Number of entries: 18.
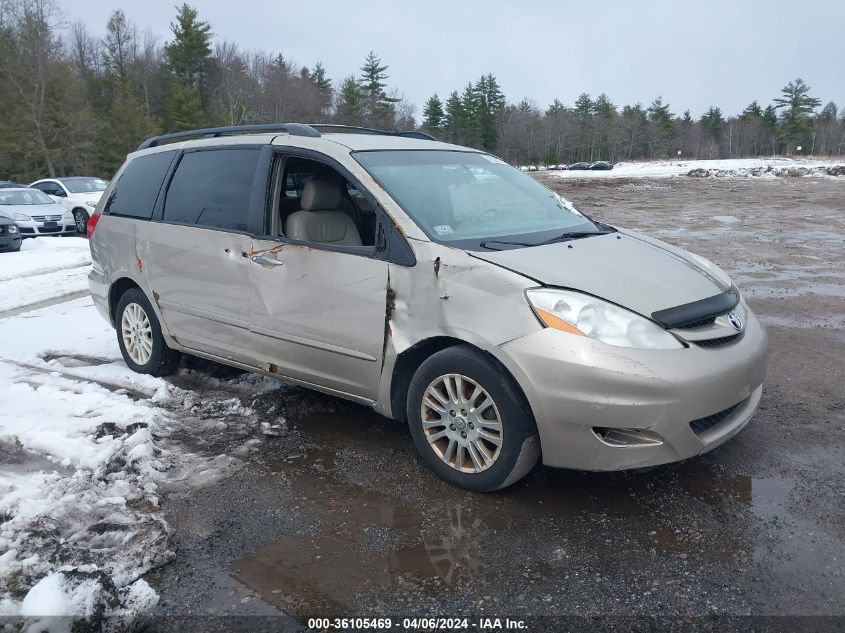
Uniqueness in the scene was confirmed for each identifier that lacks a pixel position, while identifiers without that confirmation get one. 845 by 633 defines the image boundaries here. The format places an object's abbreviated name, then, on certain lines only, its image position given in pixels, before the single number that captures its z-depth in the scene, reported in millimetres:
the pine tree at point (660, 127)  96812
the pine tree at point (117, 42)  62000
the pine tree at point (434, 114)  95375
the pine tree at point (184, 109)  56656
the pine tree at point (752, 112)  98812
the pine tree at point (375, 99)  78375
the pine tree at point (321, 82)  78062
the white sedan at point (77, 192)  17812
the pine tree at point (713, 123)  102500
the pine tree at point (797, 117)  85875
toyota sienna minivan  3131
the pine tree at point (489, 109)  93125
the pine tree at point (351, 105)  75438
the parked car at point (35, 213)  16250
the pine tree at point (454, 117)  92938
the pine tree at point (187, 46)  63219
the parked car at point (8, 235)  13547
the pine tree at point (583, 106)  111938
